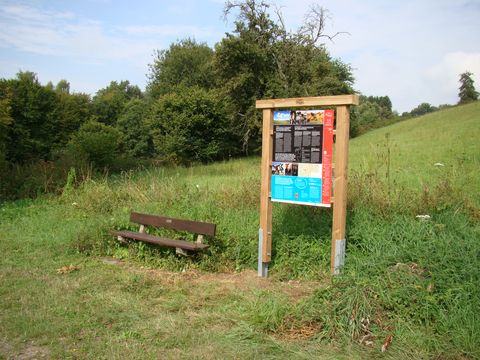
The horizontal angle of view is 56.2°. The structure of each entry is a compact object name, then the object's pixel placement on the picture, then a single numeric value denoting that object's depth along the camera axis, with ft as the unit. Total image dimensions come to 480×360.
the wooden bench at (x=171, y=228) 20.66
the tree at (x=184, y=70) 167.94
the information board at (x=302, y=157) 17.20
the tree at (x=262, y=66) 111.65
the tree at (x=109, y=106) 189.26
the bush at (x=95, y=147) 61.72
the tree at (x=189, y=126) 94.89
